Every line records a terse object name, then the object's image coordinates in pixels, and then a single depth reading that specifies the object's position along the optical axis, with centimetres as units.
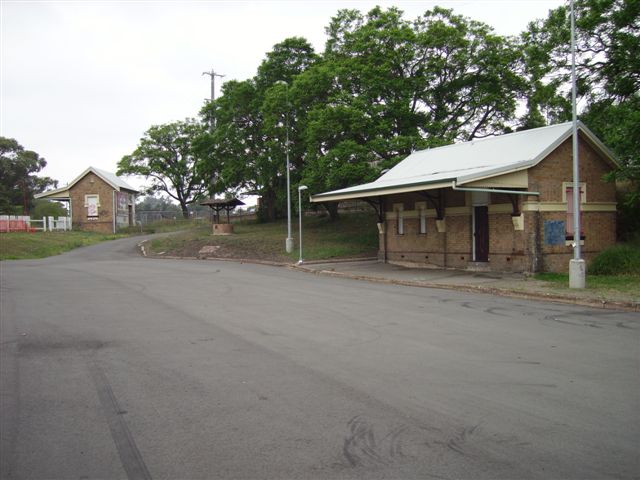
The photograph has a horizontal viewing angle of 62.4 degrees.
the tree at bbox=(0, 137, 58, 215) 7412
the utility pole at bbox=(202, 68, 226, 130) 6240
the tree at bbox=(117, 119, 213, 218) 6494
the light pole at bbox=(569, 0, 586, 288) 1518
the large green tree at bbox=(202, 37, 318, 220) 3712
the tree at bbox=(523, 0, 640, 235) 1780
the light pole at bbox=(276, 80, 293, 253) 3005
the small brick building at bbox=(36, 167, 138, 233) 5219
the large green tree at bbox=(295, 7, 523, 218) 2880
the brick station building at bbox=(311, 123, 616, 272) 1922
